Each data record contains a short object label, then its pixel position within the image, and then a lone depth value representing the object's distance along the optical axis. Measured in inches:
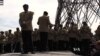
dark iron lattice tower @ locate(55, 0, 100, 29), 500.5
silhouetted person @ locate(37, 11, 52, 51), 268.1
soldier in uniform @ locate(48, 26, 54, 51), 342.1
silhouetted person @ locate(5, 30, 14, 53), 375.7
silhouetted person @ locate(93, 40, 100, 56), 147.6
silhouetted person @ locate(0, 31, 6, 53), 384.2
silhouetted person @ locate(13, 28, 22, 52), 358.8
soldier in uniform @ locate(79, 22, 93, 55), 304.5
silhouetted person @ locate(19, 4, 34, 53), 229.6
